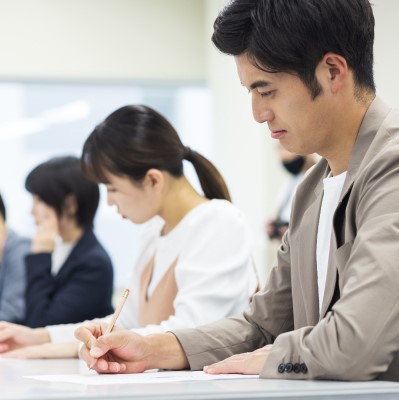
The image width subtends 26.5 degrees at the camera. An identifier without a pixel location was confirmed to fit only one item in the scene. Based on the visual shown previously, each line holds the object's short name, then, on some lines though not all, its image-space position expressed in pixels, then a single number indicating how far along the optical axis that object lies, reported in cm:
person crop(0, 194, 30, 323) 347
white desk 101
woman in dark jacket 283
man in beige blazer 118
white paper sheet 126
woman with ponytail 208
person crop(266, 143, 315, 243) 407
